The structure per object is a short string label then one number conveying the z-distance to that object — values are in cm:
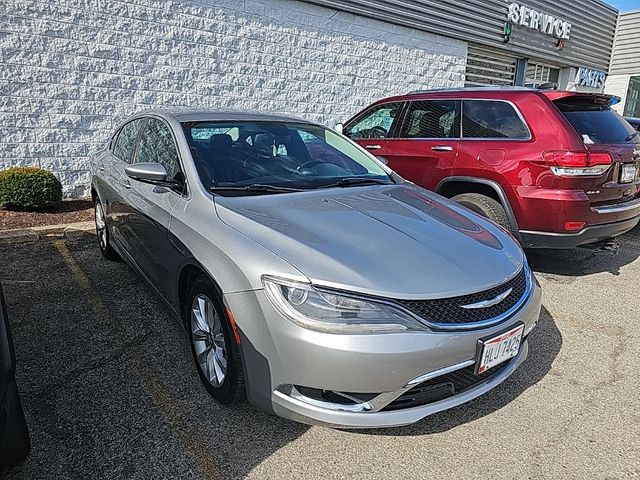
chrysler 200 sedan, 196
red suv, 397
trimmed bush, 602
